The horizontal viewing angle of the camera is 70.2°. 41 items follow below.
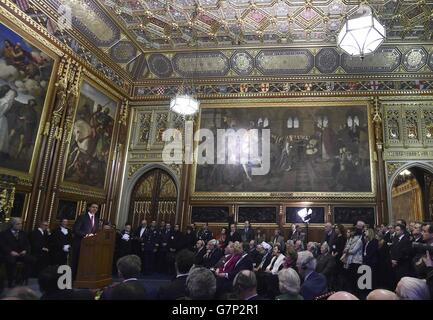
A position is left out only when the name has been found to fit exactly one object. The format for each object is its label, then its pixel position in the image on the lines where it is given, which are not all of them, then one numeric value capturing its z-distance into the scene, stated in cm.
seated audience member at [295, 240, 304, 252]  745
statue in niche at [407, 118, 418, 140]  1212
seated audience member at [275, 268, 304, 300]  275
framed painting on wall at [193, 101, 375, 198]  1207
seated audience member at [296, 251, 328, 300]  374
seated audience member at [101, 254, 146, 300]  325
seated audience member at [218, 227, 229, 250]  1005
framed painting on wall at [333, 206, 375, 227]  1152
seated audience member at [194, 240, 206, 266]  850
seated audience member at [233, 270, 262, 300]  268
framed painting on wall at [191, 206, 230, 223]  1248
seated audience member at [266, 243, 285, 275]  659
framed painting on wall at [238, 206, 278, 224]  1220
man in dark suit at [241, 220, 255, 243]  1104
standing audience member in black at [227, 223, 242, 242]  1060
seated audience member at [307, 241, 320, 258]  699
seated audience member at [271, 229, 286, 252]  1009
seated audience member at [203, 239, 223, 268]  787
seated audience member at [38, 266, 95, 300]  239
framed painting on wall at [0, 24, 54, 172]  812
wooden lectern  700
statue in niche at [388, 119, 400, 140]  1227
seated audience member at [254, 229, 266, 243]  1102
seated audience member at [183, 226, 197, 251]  1069
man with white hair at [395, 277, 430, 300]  240
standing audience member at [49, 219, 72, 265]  812
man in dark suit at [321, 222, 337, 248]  811
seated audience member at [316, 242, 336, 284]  617
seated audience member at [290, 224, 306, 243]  1044
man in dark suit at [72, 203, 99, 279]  762
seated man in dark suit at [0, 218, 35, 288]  676
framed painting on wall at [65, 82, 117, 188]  1095
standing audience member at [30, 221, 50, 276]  791
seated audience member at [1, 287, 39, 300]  201
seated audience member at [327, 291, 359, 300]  229
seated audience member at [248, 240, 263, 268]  808
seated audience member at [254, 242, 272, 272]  705
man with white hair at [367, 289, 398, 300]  231
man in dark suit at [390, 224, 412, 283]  630
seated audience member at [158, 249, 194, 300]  306
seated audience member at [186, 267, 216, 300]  258
